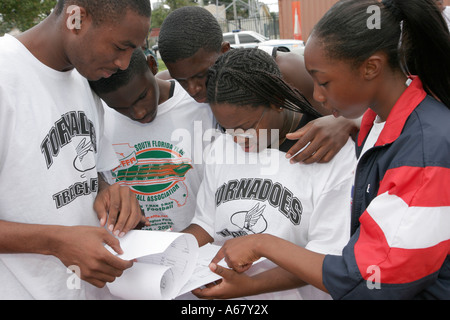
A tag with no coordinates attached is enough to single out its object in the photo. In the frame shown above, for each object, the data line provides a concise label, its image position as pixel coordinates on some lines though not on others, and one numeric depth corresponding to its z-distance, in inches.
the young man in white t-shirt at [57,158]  52.5
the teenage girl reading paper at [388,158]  43.6
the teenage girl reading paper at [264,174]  61.1
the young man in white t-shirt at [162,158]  85.2
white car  669.5
